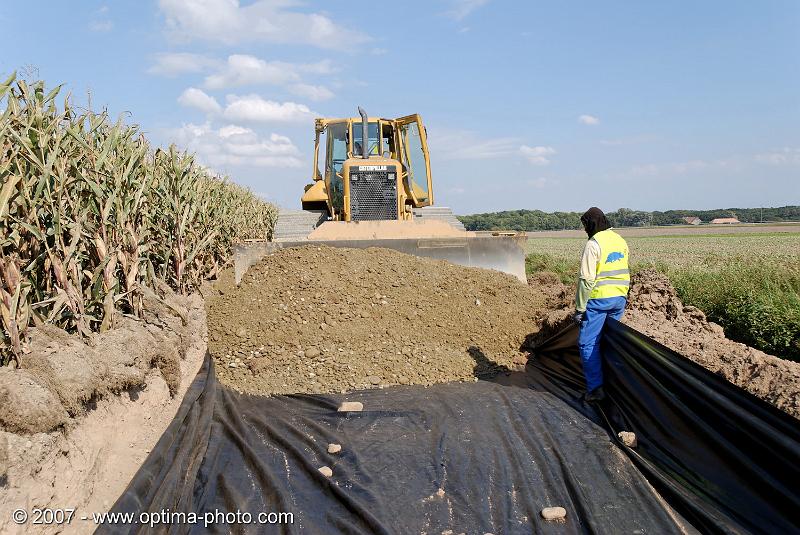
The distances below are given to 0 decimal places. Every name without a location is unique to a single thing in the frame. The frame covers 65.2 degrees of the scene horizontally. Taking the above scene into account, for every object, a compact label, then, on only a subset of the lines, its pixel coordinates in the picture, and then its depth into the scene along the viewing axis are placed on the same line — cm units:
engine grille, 948
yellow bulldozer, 852
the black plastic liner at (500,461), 319
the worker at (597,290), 513
